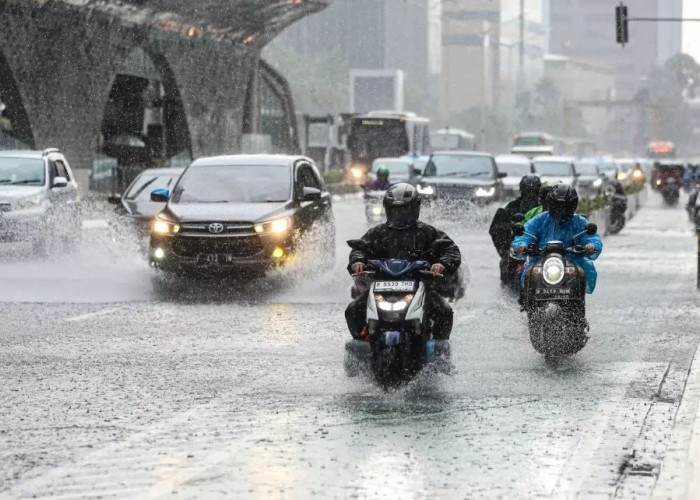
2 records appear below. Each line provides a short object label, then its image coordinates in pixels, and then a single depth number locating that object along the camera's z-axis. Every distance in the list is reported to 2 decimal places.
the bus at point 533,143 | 91.25
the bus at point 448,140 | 97.62
